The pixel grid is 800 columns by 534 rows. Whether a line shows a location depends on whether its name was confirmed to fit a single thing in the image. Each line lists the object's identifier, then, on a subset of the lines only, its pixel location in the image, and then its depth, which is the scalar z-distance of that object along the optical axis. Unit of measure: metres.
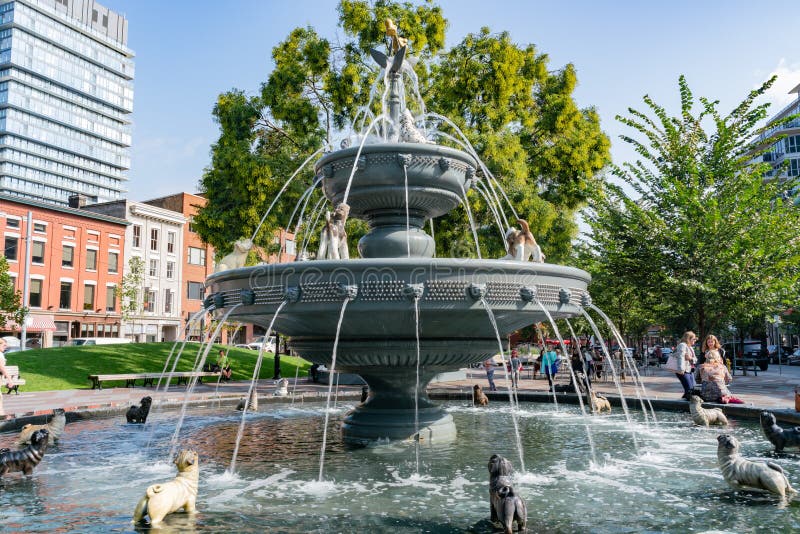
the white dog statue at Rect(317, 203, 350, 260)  8.32
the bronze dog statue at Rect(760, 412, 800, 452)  7.64
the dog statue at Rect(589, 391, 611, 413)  11.96
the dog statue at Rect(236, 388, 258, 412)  12.85
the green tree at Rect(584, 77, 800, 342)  18.48
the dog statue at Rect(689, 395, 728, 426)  9.84
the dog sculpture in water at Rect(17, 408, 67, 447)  8.34
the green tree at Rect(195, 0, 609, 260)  23.73
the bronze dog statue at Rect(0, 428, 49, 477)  6.45
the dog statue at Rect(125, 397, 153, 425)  11.09
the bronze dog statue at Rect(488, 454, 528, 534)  4.50
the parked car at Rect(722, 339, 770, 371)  37.06
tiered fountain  6.71
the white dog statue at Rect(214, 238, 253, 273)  8.91
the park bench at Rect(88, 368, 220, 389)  19.33
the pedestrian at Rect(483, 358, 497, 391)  18.44
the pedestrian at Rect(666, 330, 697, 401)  13.79
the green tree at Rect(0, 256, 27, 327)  31.50
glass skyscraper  104.19
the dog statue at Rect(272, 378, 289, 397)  15.31
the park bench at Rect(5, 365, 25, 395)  17.03
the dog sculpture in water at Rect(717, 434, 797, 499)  5.50
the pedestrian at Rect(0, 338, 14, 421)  12.80
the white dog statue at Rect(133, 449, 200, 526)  4.77
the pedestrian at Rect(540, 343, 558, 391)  21.85
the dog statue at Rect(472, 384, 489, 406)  13.29
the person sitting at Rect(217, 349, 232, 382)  23.92
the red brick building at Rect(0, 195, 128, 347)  46.91
